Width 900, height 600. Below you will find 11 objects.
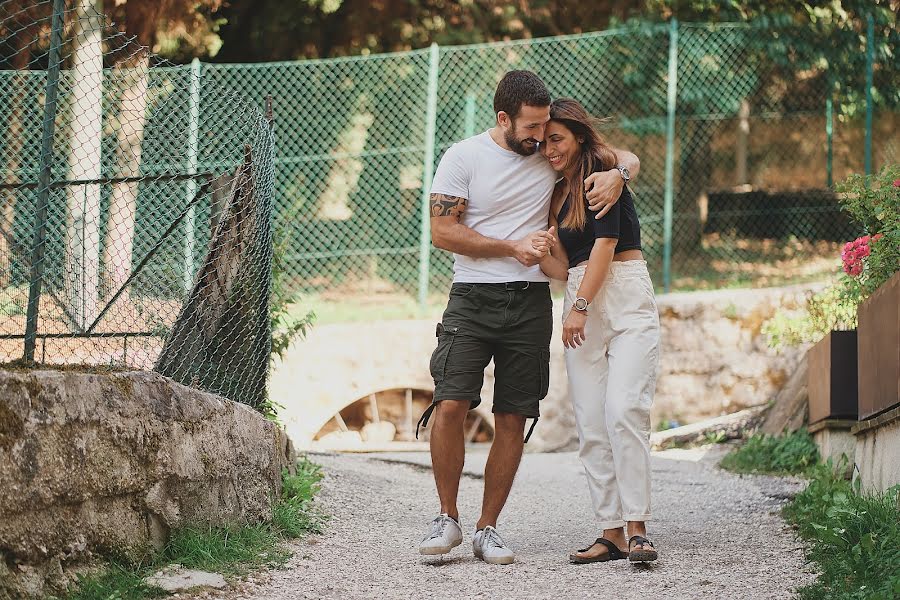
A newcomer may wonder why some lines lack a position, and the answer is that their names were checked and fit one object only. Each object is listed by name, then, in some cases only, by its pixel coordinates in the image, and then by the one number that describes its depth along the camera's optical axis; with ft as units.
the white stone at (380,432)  64.34
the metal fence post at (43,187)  22.85
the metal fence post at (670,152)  62.23
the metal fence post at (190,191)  37.19
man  26.43
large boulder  20.13
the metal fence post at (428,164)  64.34
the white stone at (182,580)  22.29
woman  25.31
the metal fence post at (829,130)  63.72
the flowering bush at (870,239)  32.94
